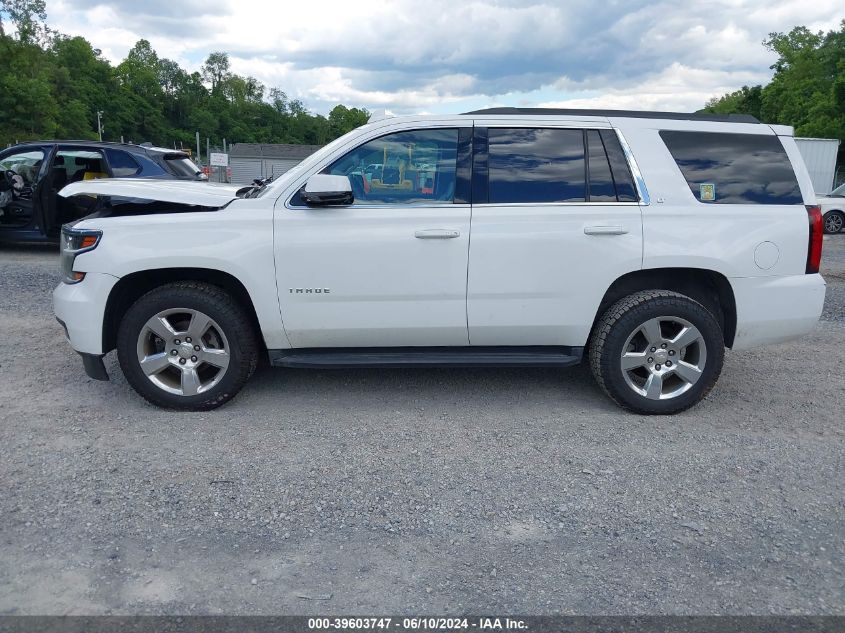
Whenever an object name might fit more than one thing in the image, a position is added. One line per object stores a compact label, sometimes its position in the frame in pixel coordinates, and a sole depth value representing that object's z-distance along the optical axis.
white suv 4.19
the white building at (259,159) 50.88
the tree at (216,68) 143.52
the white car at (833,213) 17.17
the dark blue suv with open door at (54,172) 9.65
